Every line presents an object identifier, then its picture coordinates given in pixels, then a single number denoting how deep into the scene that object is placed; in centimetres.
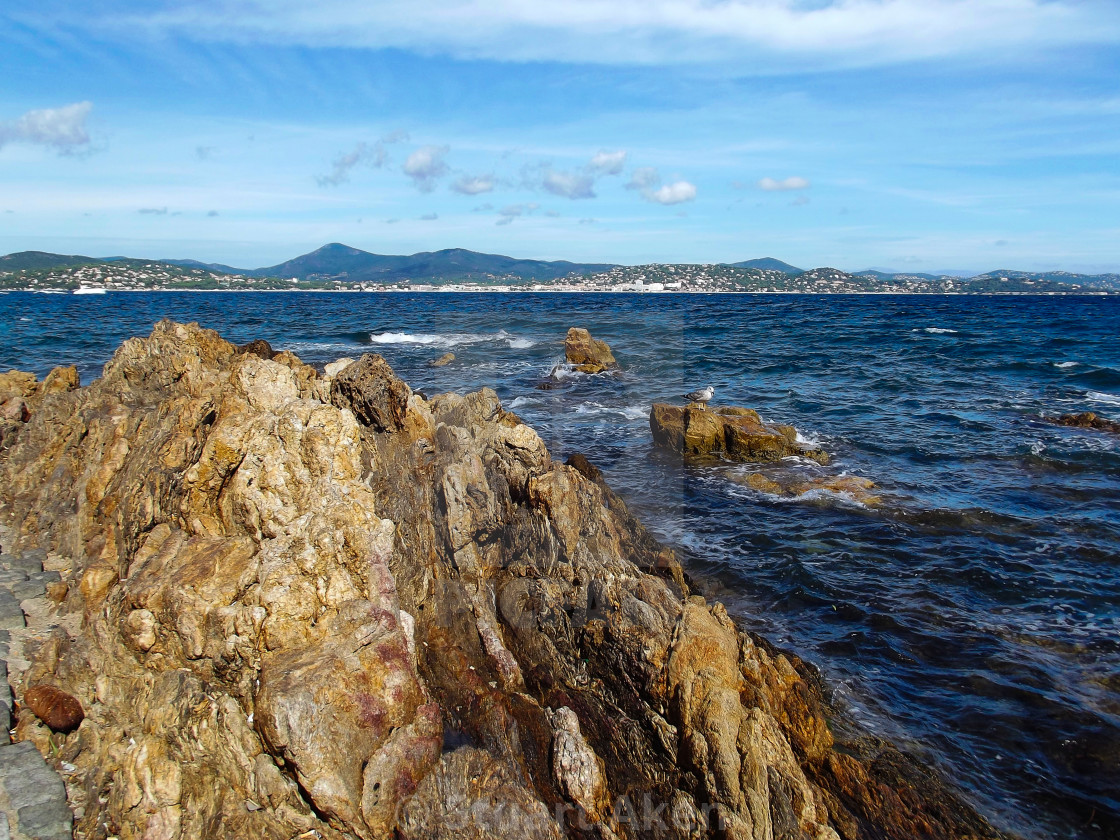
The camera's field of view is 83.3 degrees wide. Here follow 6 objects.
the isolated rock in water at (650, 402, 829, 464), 1717
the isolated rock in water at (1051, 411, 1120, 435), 1945
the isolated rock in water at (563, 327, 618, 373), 3095
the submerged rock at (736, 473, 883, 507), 1431
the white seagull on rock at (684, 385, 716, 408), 2442
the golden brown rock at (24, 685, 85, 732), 552
